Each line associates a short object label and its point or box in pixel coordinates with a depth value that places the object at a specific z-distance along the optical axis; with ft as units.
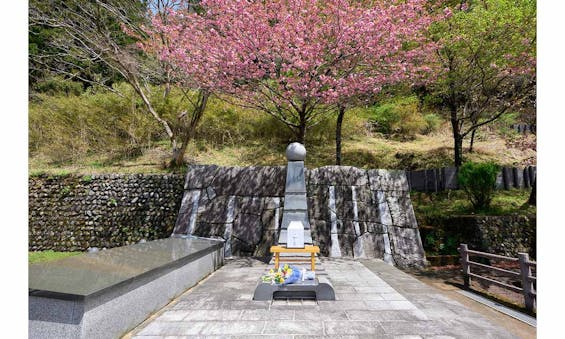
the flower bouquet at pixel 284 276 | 12.03
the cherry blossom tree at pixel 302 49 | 21.93
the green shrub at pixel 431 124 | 46.62
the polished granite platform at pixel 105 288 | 7.41
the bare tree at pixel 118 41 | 30.91
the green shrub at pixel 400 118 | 45.60
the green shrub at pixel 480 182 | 25.57
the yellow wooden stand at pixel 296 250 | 12.64
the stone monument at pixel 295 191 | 18.10
